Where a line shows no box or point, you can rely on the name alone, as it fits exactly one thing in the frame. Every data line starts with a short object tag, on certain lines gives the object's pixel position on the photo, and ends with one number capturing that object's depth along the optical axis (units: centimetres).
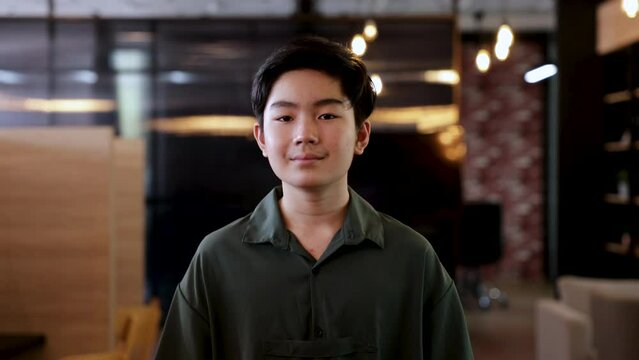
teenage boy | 111
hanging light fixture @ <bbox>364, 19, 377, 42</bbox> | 650
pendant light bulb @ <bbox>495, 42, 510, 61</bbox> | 577
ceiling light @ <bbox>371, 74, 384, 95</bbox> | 685
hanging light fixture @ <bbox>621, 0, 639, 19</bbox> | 484
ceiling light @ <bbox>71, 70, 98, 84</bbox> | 725
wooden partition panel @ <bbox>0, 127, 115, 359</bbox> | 334
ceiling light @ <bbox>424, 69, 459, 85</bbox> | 728
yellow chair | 352
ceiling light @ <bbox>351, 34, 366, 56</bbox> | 596
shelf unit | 750
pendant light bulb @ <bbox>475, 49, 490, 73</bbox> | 661
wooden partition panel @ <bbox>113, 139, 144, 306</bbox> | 509
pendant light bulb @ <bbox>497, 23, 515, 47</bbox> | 570
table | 305
